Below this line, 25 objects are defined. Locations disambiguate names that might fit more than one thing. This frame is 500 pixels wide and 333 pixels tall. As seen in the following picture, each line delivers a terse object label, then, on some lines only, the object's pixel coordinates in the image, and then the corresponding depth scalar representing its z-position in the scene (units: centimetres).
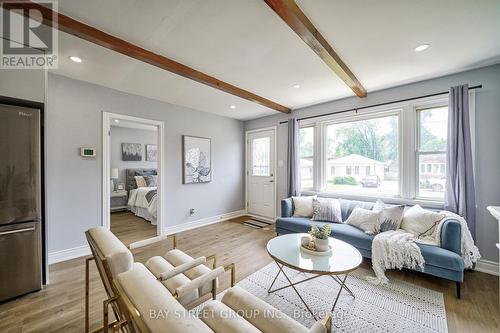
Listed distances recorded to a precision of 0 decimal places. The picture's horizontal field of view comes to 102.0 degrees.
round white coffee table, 166
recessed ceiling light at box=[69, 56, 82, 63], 226
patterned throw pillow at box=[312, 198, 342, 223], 317
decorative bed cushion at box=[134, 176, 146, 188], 566
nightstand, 554
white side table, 166
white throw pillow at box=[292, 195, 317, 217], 346
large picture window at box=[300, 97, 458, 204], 290
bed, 434
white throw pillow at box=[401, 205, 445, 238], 239
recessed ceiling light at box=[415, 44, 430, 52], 210
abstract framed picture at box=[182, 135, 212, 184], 410
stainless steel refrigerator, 186
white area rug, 166
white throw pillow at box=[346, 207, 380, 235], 268
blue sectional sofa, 200
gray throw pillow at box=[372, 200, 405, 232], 262
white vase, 193
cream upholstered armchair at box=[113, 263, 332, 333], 68
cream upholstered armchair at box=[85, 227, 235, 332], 110
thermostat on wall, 288
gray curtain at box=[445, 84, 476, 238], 245
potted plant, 193
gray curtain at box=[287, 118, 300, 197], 411
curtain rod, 252
